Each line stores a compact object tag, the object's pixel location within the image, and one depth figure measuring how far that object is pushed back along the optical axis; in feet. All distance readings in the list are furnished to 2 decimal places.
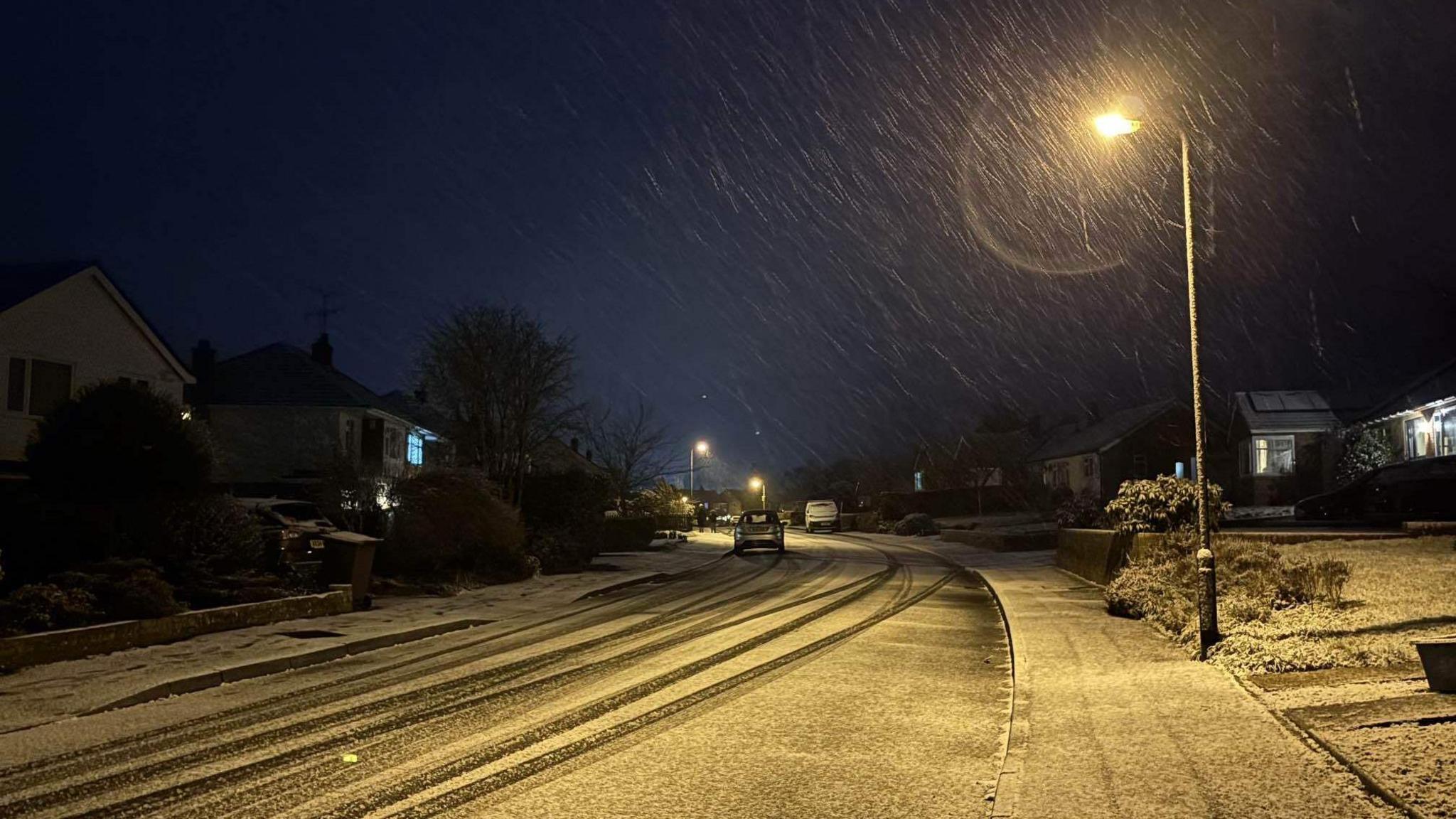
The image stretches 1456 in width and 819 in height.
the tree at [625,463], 193.56
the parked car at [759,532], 116.16
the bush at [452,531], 66.74
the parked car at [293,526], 61.05
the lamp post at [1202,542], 34.55
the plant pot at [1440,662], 24.26
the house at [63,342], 80.69
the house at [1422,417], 113.80
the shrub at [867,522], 187.74
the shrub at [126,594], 41.83
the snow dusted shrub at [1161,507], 60.59
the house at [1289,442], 146.72
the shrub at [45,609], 37.76
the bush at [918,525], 161.68
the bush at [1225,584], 39.55
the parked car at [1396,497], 85.15
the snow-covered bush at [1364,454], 127.54
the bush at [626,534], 124.36
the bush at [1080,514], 82.64
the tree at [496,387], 96.73
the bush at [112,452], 50.42
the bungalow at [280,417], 132.98
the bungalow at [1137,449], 180.86
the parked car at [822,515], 189.67
